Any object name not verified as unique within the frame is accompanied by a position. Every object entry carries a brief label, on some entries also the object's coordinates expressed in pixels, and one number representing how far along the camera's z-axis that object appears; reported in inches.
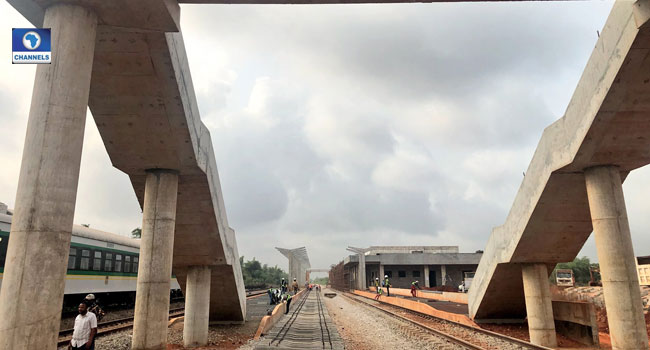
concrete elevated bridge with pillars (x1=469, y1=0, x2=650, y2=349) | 335.0
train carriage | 758.5
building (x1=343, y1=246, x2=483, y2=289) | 2228.1
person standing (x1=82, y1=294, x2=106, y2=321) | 309.3
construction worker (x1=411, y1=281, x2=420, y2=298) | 1395.2
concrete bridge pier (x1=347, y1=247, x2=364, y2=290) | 2294.5
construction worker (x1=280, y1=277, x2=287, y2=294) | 1396.0
